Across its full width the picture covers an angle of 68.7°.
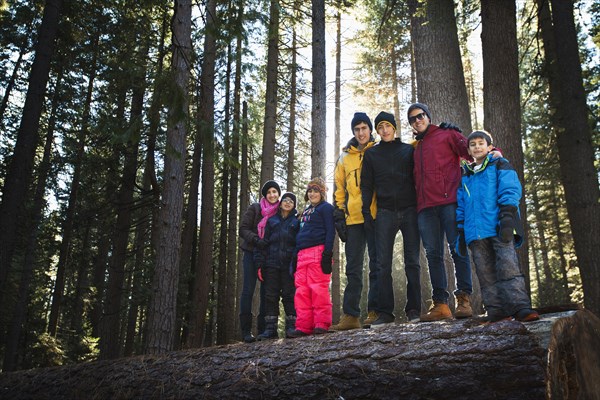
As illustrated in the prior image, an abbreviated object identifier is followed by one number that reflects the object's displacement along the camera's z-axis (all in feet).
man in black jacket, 16.89
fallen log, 9.31
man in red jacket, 15.57
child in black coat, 20.12
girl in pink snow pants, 18.22
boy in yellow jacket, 17.67
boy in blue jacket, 12.37
